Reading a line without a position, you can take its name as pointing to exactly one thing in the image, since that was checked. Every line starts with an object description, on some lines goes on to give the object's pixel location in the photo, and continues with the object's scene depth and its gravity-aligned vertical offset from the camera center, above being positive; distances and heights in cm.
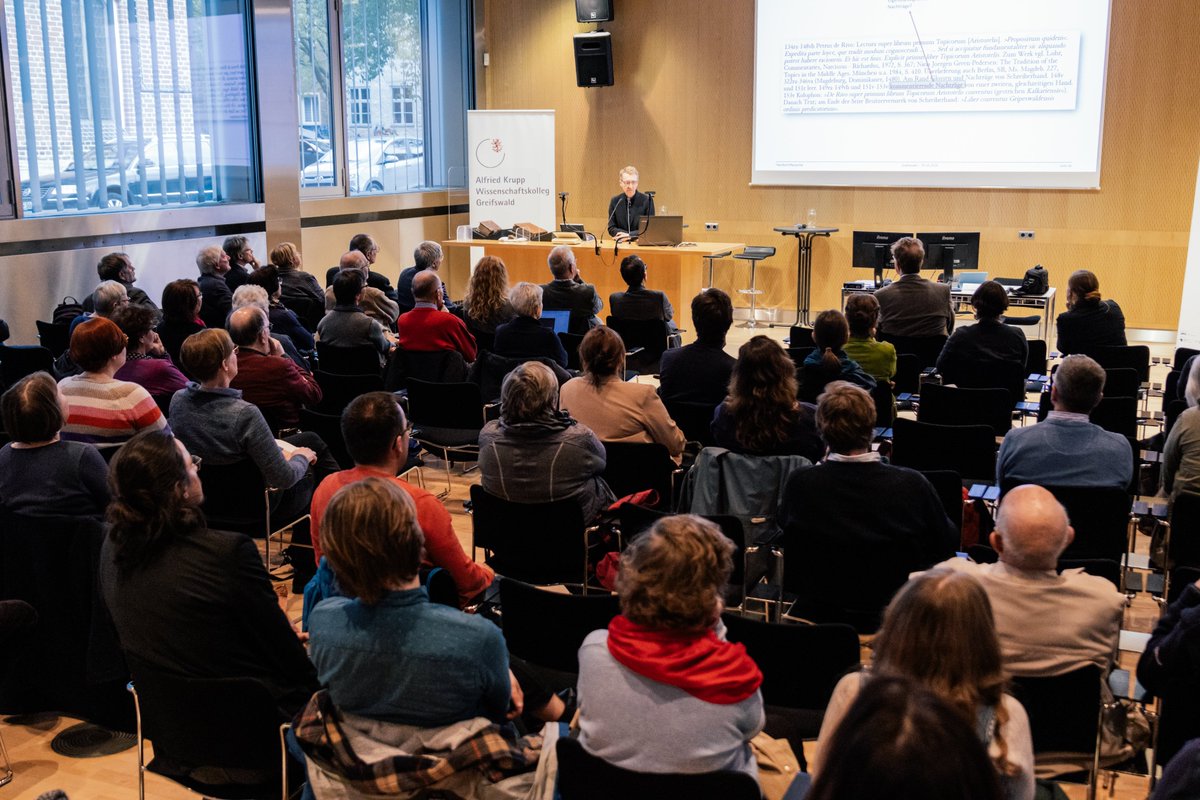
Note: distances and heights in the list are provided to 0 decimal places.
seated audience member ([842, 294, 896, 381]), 572 -78
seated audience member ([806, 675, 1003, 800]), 113 -57
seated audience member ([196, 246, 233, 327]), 757 -65
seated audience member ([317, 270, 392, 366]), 659 -76
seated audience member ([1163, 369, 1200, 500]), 421 -98
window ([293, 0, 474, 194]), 1173 +123
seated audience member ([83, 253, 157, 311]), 720 -50
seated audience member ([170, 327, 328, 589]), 425 -85
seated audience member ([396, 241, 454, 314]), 829 -55
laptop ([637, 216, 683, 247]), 1075 -35
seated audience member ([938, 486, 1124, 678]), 260 -96
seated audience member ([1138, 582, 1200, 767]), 257 -111
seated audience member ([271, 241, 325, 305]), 805 -61
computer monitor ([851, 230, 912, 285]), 1010 -49
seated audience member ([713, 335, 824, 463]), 400 -77
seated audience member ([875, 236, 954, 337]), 720 -73
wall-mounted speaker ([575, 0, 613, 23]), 1245 +205
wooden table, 1066 -70
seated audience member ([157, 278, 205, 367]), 612 -65
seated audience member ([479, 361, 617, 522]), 388 -90
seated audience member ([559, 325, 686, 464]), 456 -84
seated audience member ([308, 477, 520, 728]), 224 -89
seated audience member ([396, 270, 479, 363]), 627 -73
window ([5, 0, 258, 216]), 862 +76
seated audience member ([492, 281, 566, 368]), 612 -76
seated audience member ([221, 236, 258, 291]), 799 -49
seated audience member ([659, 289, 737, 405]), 525 -78
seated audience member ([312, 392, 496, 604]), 322 -79
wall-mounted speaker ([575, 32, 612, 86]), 1253 +152
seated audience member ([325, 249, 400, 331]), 729 -70
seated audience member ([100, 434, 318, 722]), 259 -91
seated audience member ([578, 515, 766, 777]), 207 -90
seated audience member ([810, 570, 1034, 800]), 181 -73
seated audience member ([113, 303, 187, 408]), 502 -77
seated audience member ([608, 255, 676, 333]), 776 -74
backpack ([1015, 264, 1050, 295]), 903 -70
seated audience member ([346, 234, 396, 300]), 853 -43
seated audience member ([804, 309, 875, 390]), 520 -75
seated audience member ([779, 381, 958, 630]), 339 -100
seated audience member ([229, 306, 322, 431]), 528 -86
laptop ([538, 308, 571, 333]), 730 -81
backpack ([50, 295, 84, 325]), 706 -75
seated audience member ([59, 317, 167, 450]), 427 -78
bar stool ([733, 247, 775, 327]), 1158 -66
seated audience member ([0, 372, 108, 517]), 342 -82
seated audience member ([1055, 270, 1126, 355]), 668 -75
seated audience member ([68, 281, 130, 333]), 634 -58
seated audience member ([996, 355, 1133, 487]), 398 -90
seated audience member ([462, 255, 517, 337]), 701 -64
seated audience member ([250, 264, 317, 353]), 695 -74
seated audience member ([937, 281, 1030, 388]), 616 -81
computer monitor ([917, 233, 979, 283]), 954 -48
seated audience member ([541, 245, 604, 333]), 761 -68
